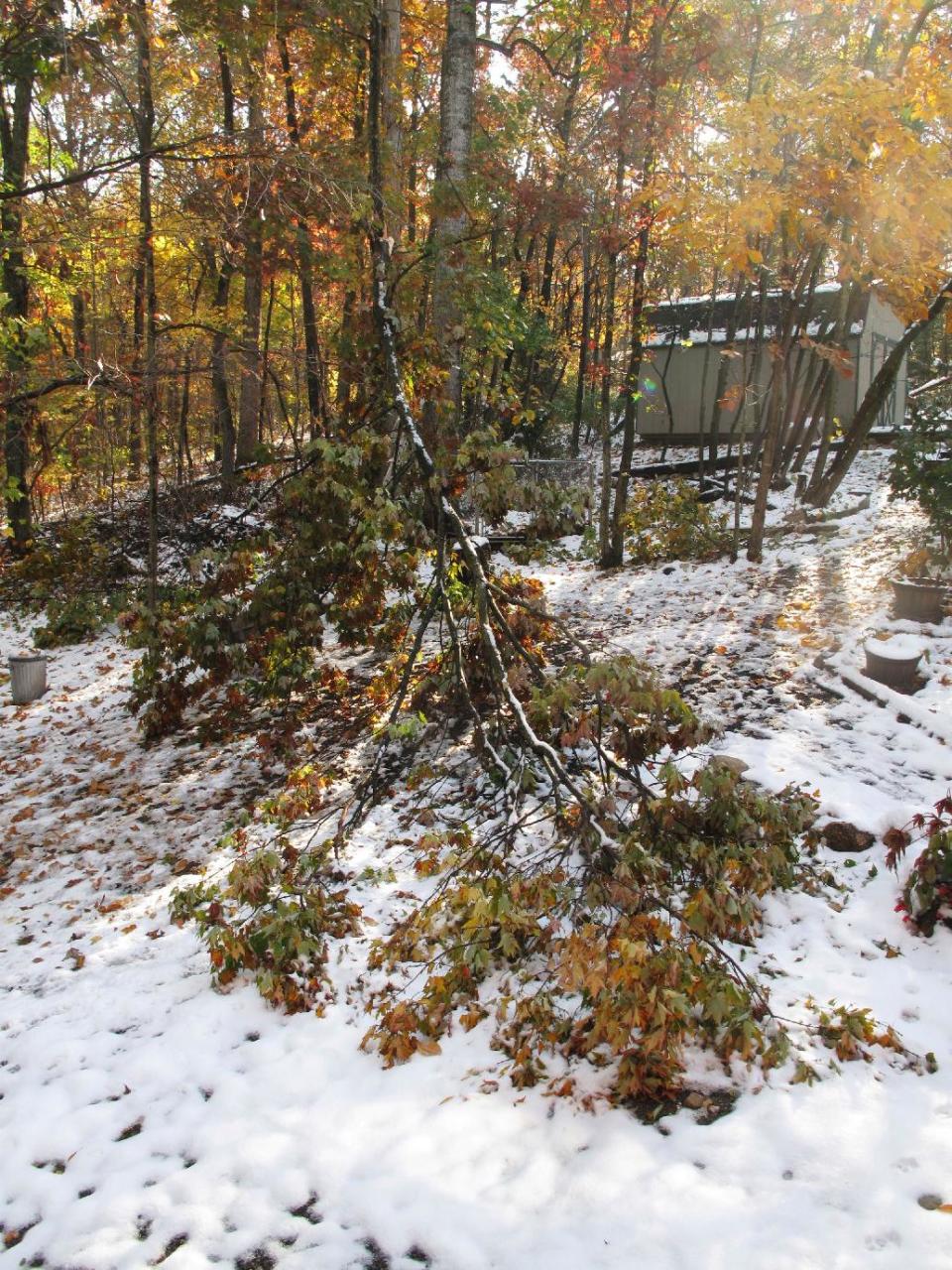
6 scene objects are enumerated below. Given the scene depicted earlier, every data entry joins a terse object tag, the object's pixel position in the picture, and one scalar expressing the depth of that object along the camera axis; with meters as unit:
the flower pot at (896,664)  5.54
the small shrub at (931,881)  3.27
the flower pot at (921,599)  6.57
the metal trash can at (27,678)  8.58
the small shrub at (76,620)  10.64
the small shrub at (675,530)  10.62
